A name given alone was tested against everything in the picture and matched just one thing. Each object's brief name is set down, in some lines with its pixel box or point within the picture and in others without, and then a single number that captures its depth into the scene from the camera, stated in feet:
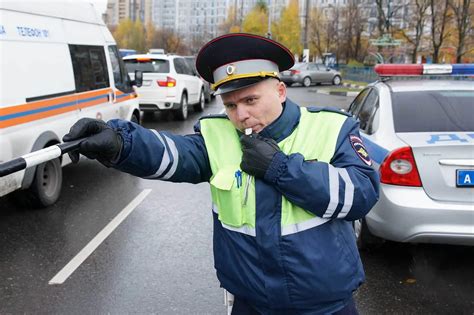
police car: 11.71
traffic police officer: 5.41
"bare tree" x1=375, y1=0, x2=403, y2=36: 104.61
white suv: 41.29
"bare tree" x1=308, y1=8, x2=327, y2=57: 163.53
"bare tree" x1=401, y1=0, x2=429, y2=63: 88.06
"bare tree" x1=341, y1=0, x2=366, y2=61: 136.87
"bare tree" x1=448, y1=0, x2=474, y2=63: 70.99
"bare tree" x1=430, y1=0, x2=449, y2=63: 80.95
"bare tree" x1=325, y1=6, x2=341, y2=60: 158.33
